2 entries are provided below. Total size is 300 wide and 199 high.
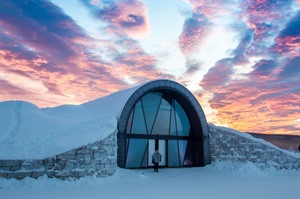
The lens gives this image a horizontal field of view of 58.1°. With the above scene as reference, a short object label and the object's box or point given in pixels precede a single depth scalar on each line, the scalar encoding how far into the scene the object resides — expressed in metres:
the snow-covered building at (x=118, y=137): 10.74
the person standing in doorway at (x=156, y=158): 15.39
